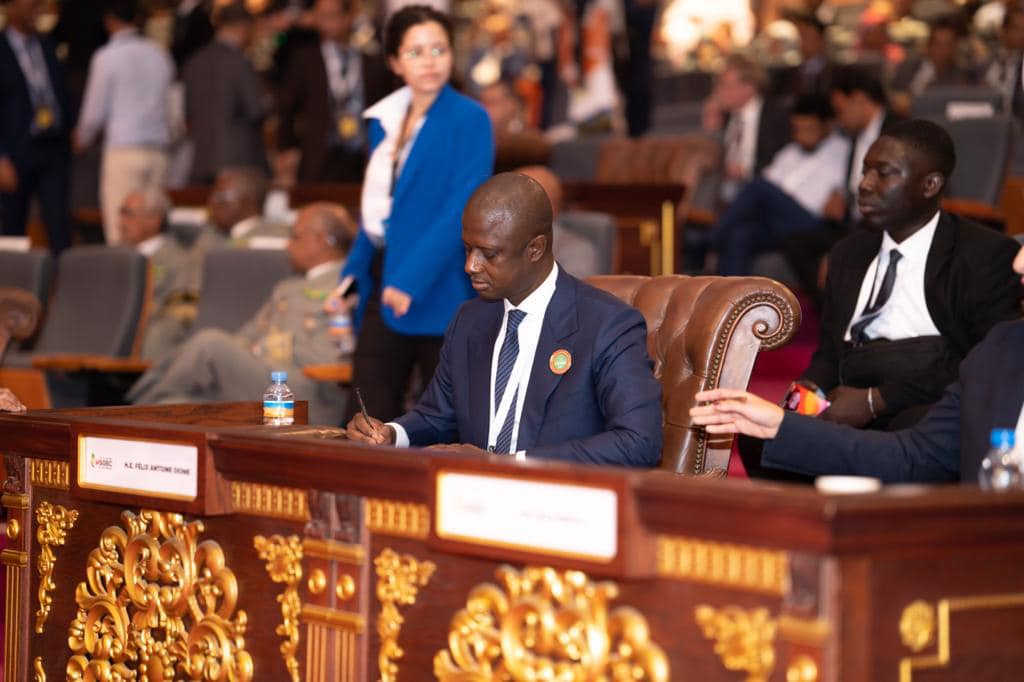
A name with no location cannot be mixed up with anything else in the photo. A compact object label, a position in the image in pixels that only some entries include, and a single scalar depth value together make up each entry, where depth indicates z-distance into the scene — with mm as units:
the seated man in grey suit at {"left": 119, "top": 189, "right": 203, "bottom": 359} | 14883
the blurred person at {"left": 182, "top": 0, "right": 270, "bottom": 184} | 18687
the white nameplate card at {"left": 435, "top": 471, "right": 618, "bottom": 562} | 4895
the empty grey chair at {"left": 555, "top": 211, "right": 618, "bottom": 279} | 13367
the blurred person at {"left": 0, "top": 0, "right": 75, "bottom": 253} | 17875
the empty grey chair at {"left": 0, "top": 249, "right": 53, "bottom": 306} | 15148
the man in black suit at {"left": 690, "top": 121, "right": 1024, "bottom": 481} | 8125
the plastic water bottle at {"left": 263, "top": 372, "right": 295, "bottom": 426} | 7473
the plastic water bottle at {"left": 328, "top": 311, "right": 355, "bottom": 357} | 11617
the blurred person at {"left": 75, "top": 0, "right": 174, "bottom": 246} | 18422
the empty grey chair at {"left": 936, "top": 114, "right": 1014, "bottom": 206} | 14352
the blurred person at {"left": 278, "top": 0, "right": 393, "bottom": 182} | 18750
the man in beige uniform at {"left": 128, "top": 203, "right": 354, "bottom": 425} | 12094
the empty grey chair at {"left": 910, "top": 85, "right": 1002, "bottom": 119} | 16672
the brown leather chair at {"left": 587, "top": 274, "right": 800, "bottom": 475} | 7465
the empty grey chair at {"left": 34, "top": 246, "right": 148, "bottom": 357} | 14375
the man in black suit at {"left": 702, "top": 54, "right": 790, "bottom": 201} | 19328
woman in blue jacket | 9156
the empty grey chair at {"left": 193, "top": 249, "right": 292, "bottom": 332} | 14008
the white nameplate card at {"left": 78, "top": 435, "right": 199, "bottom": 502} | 6430
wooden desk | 4508
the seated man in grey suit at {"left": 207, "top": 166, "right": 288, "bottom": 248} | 16234
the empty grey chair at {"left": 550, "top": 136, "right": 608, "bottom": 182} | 21234
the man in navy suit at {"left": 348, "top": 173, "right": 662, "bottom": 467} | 6637
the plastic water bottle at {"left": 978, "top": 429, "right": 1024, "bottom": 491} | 5191
